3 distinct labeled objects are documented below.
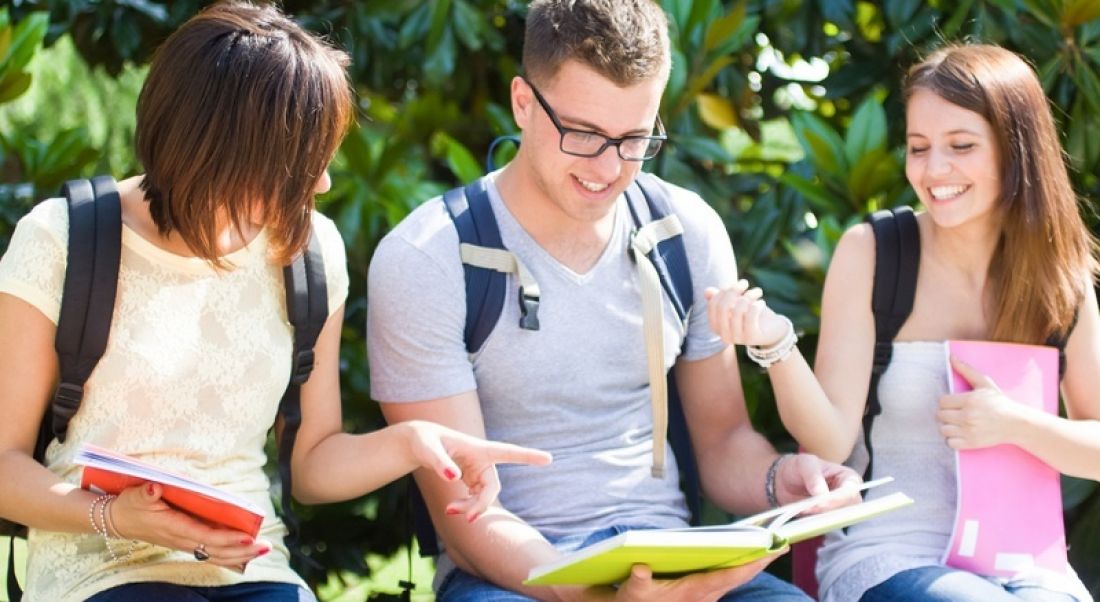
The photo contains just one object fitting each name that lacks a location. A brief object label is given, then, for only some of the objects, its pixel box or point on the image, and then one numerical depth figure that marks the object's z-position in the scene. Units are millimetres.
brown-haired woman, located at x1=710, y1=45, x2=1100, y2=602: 3143
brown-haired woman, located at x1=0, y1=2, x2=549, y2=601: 2643
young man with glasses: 3018
